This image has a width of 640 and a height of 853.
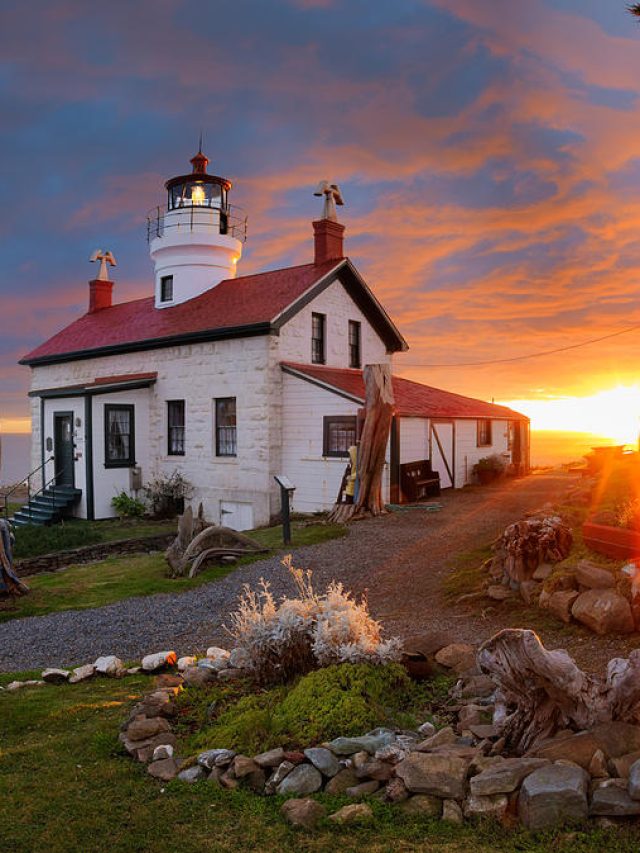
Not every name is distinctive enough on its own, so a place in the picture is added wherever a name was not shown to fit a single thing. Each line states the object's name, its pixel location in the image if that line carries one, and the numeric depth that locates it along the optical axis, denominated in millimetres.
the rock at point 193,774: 5148
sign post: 15594
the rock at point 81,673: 7746
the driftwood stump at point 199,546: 13820
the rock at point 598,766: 4465
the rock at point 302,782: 4828
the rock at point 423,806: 4473
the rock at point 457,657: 6812
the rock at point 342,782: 4793
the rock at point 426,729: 5395
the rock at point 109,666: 7765
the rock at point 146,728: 5812
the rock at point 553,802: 4207
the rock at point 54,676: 7727
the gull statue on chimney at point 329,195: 24609
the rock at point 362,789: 4715
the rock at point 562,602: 8062
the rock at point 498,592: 9164
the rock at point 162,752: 5508
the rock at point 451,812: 4371
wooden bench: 21344
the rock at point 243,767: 5020
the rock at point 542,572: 8992
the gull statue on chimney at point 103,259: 35031
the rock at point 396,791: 4598
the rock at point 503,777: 4402
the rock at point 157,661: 7770
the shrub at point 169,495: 24188
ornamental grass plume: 6293
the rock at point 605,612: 7508
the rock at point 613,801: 4152
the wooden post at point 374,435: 17453
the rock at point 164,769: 5250
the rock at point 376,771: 4793
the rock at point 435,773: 4523
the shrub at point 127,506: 24828
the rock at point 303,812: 4457
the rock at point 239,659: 6781
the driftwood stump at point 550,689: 4906
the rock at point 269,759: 5051
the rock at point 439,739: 4996
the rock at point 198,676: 6875
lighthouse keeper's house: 21719
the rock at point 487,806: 4320
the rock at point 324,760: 4910
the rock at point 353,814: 4441
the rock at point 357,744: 5027
